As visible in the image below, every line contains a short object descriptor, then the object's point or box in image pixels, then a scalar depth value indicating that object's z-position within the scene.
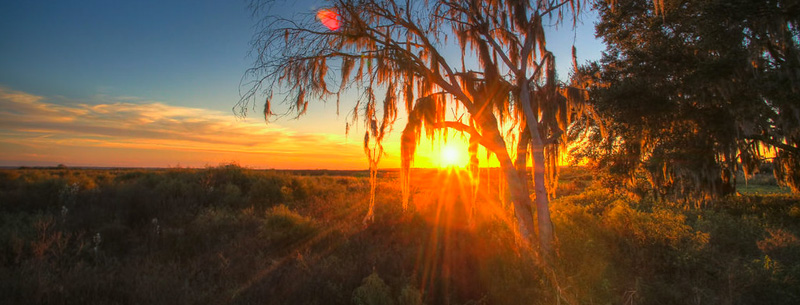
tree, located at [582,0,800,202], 7.05
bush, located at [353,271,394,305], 5.03
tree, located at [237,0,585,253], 6.85
